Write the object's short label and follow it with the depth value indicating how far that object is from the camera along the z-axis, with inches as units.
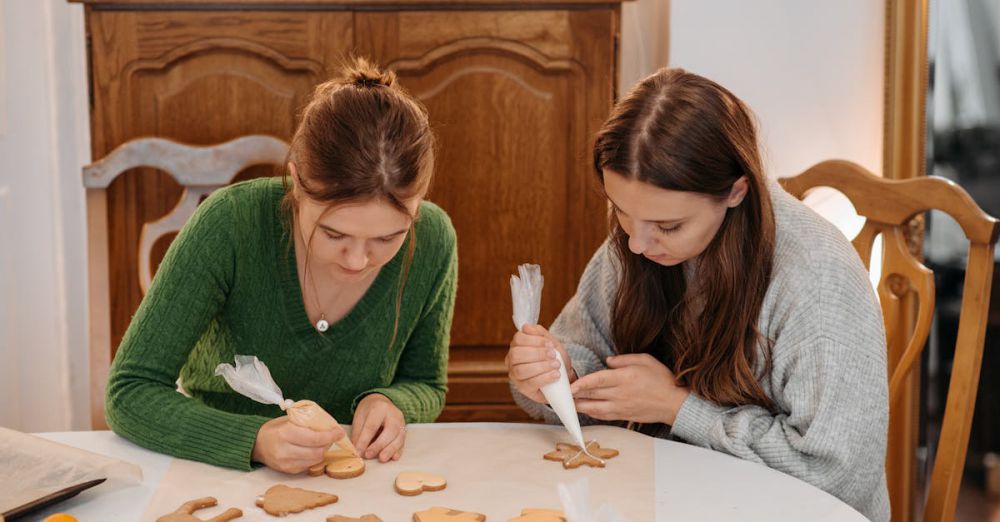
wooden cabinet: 99.3
